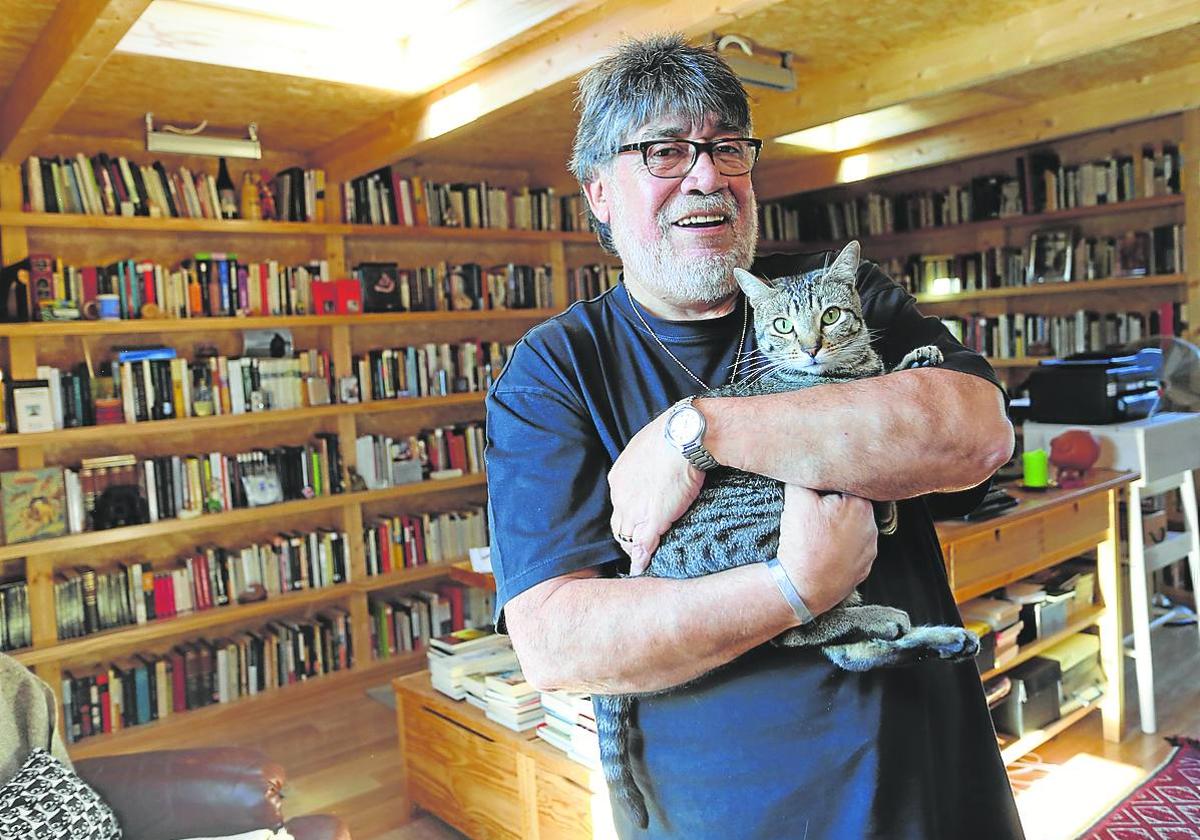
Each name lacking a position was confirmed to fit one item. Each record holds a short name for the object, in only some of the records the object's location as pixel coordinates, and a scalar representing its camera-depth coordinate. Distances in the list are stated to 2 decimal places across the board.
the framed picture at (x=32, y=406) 3.63
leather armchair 2.17
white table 3.27
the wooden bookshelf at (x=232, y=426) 3.74
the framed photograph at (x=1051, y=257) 5.25
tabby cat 0.91
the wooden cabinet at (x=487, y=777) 2.35
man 0.85
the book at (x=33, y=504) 3.66
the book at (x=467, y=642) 2.90
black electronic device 3.36
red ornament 3.25
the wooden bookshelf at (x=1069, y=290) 4.88
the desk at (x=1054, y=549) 2.58
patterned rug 2.70
